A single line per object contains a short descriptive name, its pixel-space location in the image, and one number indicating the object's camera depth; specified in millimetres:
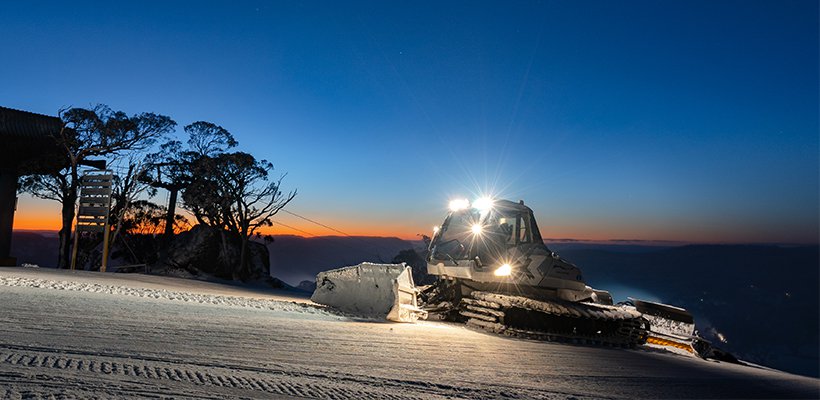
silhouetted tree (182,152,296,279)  34812
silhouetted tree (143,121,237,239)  35094
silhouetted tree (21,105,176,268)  28781
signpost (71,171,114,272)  21484
